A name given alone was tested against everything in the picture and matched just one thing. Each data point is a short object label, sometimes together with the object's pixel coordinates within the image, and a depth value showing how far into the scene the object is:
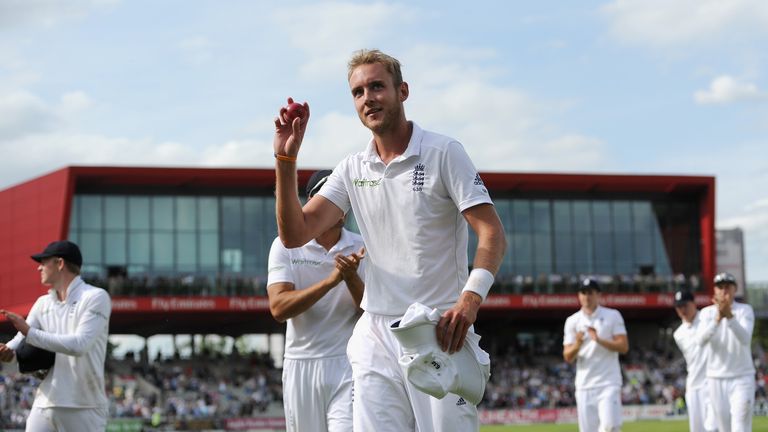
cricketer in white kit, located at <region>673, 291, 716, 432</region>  15.27
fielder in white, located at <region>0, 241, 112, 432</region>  8.81
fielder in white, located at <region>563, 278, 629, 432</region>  14.05
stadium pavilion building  54.91
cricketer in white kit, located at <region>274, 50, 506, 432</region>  5.44
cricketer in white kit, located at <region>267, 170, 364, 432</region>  7.87
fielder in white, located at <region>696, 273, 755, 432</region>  13.67
